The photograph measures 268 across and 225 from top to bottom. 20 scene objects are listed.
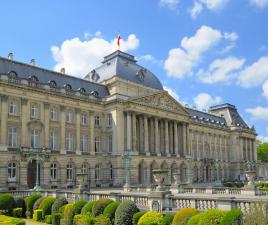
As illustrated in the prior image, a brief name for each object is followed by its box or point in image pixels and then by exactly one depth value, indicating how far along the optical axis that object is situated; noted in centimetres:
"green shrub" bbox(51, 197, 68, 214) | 2494
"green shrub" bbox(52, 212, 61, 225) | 2358
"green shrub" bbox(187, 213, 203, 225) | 1594
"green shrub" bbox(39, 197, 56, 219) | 2545
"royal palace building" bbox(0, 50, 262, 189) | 4691
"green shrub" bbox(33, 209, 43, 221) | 2554
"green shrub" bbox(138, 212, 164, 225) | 1808
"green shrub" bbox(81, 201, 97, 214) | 2228
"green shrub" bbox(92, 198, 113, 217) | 2170
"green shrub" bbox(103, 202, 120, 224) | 2081
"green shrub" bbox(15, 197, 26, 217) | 2862
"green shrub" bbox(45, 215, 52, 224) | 2425
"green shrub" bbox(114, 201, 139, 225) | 1994
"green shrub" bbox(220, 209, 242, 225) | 1457
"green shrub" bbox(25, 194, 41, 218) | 2756
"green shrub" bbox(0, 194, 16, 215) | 2778
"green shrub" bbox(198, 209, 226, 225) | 1532
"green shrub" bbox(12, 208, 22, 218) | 2773
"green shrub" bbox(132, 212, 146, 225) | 1955
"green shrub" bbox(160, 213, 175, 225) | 1781
